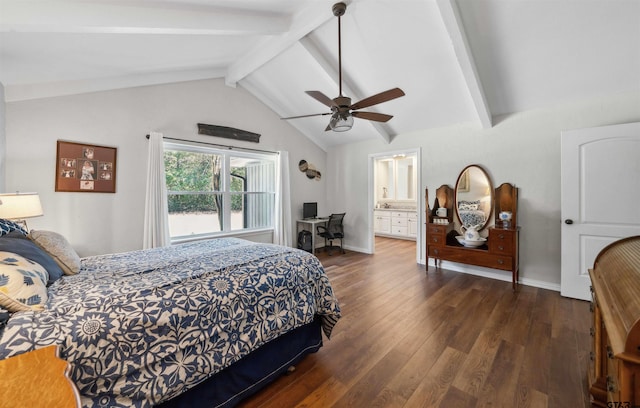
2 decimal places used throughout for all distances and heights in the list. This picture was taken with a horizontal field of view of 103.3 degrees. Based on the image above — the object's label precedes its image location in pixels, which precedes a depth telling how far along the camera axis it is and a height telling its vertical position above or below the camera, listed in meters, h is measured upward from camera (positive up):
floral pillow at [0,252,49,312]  1.03 -0.35
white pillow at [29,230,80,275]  1.60 -0.30
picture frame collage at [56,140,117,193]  2.84 +0.43
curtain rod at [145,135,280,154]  3.64 +0.96
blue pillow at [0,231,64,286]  1.32 -0.26
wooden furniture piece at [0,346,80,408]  0.69 -0.52
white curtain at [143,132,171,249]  3.37 +0.05
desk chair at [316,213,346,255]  5.15 -0.53
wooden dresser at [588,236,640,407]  0.83 -0.46
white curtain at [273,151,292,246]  4.84 +0.01
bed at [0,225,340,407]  1.05 -0.60
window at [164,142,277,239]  3.85 +0.24
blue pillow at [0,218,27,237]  1.51 -0.15
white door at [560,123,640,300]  2.62 +0.10
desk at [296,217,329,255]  5.06 -0.41
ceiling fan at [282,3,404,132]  2.35 +0.94
